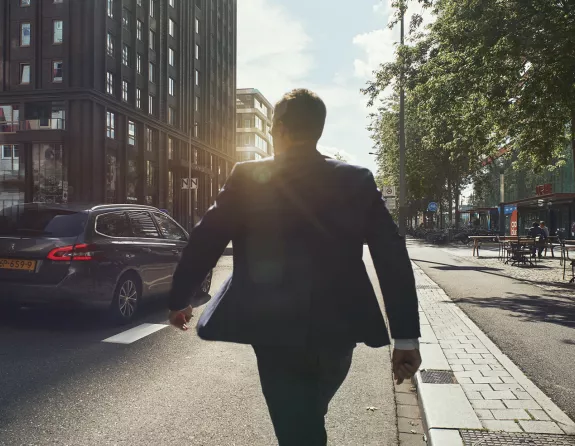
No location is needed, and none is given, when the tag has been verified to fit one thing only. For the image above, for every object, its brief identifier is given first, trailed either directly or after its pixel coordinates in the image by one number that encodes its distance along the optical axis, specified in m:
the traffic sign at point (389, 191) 21.42
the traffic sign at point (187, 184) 36.75
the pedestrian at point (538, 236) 20.25
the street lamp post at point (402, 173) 21.66
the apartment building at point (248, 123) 80.88
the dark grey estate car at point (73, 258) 6.32
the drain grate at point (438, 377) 4.21
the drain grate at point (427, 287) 11.02
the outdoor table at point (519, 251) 17.42
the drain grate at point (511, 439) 3.00
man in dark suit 1.93
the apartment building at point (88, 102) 34.00
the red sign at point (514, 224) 29.95
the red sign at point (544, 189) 42.78
